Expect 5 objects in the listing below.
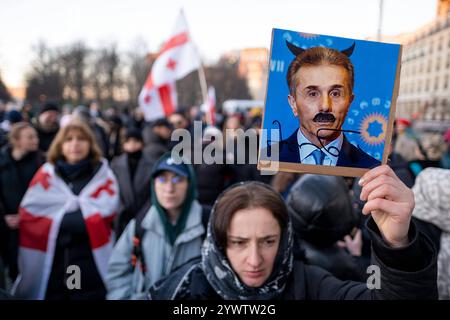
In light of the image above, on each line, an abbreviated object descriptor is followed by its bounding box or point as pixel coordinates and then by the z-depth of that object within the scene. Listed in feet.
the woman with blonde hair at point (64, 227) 8.94
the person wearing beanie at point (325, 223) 5.81
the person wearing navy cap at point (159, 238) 6.98
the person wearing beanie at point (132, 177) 10.59
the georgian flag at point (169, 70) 18.06
